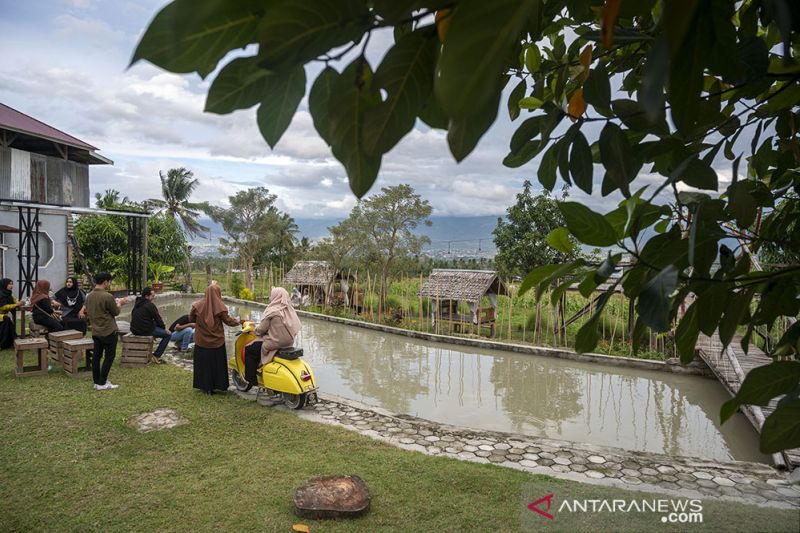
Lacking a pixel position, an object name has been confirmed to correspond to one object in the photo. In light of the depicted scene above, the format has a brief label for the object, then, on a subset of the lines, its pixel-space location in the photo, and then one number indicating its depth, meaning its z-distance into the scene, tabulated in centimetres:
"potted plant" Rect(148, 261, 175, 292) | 1777
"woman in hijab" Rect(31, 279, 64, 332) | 633
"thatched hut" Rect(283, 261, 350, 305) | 1505
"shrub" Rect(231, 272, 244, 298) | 1767
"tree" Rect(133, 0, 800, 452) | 32
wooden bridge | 484
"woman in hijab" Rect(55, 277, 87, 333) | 689
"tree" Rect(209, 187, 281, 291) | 1961
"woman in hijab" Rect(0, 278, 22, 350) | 662
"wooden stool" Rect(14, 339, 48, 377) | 552
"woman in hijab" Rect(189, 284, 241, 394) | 524
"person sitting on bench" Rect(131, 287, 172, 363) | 641
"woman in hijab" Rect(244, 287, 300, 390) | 495
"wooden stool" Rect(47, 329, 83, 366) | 591
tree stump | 284
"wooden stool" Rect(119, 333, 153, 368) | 625
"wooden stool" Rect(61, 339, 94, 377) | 567
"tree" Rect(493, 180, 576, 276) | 1223
